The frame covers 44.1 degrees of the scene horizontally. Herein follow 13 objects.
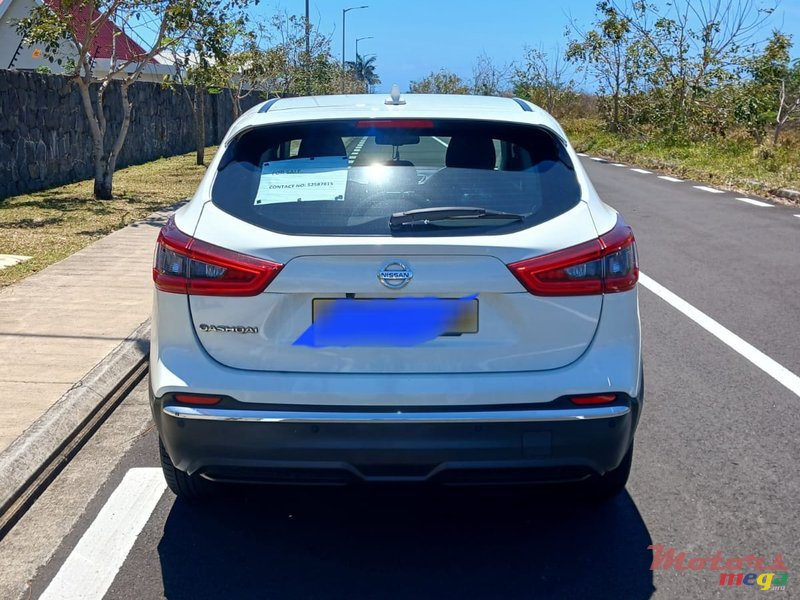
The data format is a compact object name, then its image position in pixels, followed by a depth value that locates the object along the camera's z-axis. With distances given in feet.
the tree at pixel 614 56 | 106.01
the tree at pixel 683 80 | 92.58
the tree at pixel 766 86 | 85.15
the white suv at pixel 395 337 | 10.89
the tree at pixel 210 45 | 50.79
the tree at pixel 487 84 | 191.20
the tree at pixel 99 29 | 44.80
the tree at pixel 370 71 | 381.73
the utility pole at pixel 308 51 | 120.26
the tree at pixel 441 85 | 214.07
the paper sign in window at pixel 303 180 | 11.65
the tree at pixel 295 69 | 96.89
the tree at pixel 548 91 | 150.17
